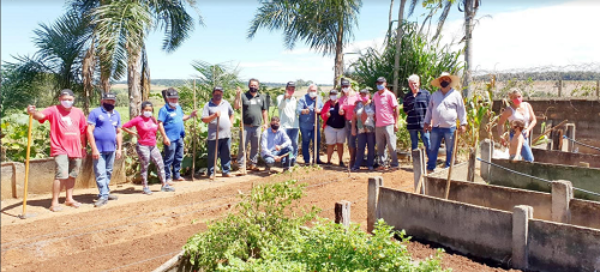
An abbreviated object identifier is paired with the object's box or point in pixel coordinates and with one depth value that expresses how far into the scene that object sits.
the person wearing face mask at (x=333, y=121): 9.12
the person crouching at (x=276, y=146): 8.59
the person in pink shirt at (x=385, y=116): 8.47
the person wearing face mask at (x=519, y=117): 7.12
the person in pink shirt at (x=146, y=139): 7.31
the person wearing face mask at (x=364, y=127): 8.67
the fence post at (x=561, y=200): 4.66
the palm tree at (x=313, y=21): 15.39
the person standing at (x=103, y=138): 6.62
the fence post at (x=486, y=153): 6.63
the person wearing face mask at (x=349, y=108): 8.95
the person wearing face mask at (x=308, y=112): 9.12
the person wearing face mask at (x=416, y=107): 8.27
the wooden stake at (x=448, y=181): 5.16
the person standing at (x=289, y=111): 9.05
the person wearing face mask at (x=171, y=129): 7.70
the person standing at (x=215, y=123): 8.28
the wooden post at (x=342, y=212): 4.40
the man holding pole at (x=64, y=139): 6.19
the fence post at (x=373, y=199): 5.25
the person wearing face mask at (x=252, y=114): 8.72
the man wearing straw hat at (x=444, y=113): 7.27
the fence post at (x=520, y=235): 4.12
